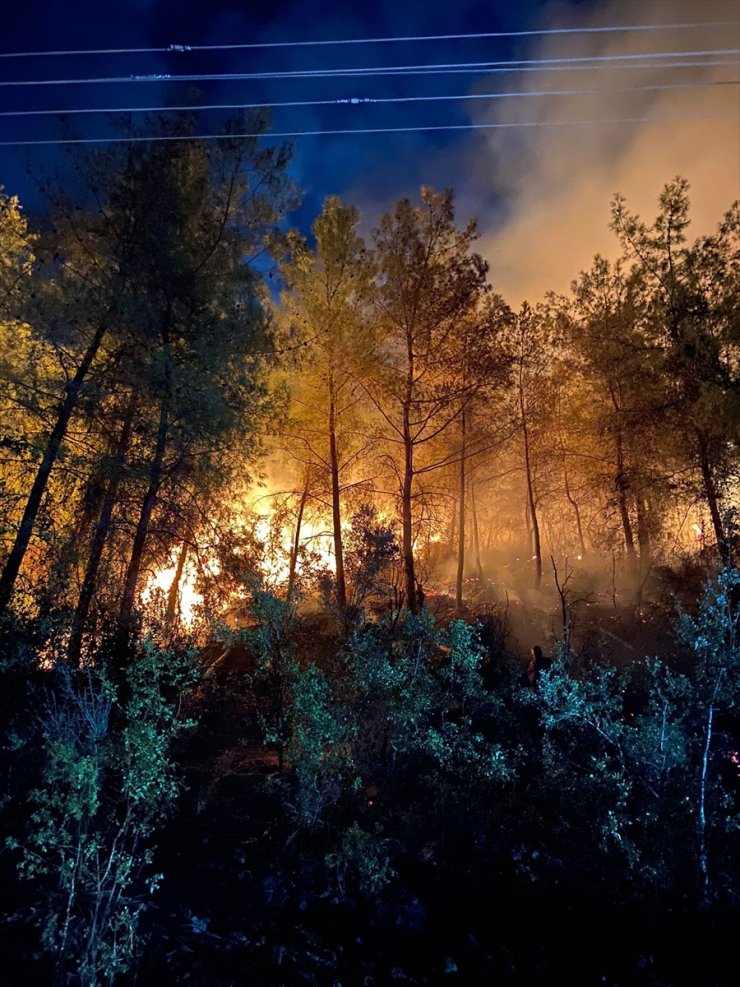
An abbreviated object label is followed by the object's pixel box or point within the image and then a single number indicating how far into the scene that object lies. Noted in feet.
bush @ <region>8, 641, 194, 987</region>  14.78
